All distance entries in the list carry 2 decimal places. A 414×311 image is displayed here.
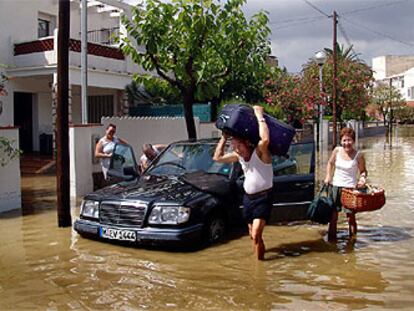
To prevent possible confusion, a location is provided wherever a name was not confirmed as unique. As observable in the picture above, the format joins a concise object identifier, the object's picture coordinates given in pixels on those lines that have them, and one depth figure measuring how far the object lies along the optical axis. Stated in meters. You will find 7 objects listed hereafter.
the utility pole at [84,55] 16.64
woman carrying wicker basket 7.56
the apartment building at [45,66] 18.77
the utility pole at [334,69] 20.95
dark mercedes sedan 6.89
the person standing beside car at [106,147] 11.18
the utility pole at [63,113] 8.58
